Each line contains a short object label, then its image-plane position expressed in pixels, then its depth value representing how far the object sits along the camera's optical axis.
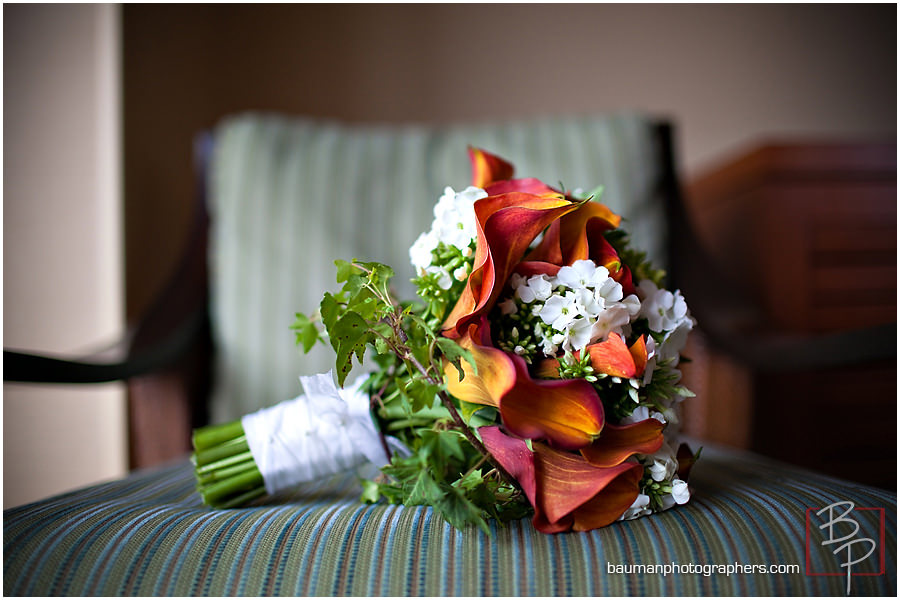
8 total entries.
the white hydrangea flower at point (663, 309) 0.41
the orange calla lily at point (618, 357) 0.36
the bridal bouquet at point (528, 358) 0.37
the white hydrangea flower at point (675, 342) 0.42
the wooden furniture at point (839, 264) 1.00
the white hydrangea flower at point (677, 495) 0.40
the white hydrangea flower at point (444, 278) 0.42
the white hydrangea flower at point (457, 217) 0.41
